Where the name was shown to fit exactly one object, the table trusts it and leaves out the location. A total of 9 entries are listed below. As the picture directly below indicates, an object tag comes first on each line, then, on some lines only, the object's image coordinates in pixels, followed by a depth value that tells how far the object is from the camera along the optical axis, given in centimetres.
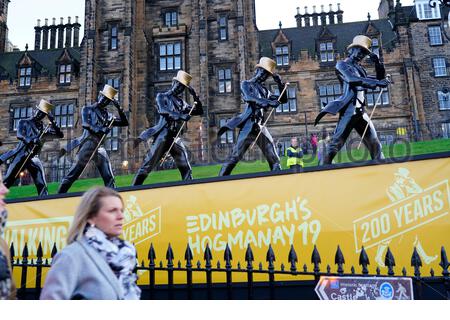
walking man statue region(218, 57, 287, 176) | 859
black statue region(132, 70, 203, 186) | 921
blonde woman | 230
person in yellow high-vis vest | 1248
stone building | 3011
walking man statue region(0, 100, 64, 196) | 1017
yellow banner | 571
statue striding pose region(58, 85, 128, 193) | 945
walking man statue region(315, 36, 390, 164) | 783
